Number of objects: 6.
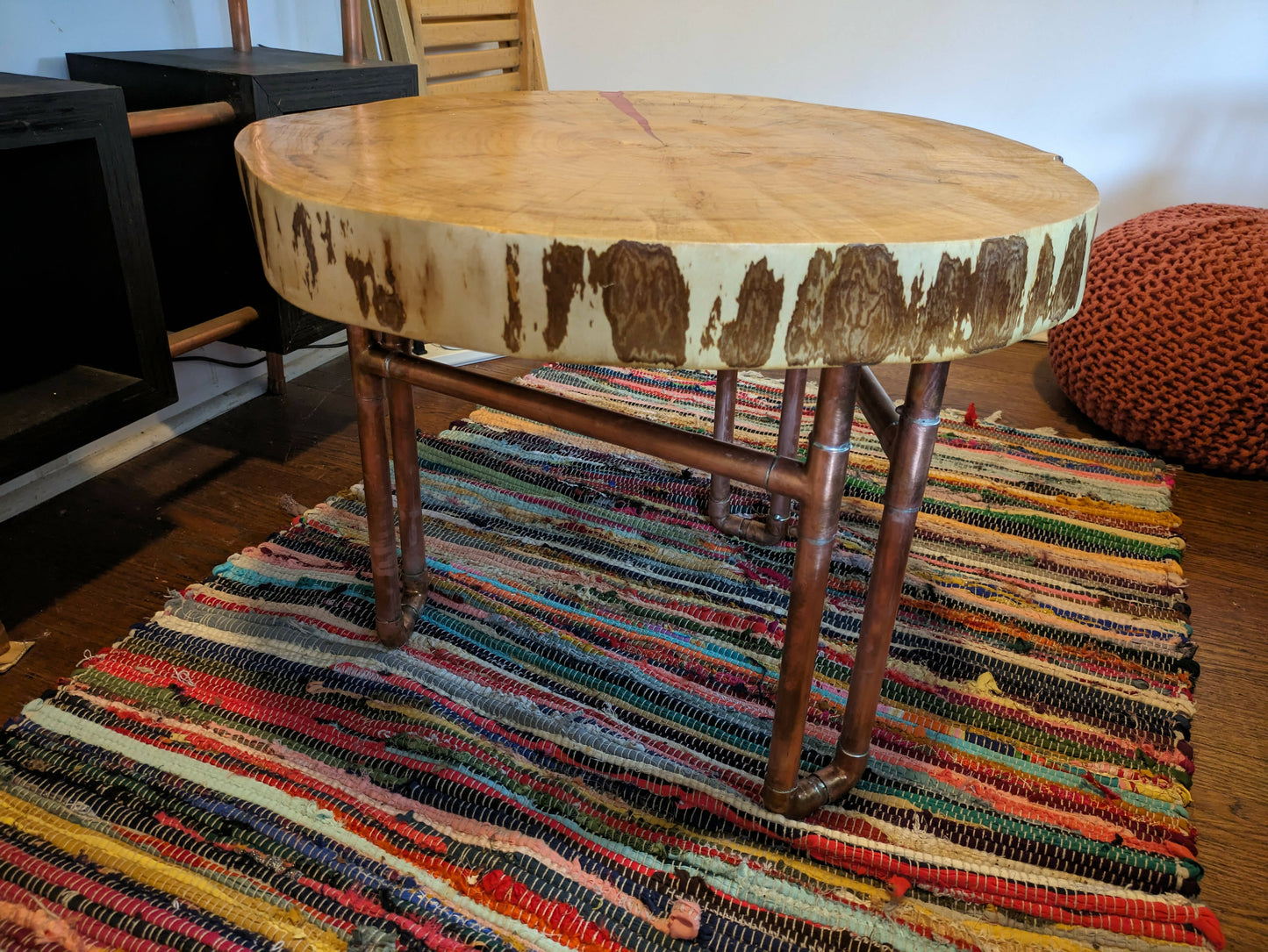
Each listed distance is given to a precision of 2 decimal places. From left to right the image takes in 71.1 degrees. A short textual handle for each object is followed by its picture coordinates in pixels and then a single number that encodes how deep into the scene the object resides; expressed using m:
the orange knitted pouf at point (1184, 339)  1.28
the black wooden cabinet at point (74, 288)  0.88
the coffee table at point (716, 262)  0.48
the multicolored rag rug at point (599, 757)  0.68
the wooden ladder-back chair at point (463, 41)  1.56
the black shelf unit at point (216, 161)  1.11
